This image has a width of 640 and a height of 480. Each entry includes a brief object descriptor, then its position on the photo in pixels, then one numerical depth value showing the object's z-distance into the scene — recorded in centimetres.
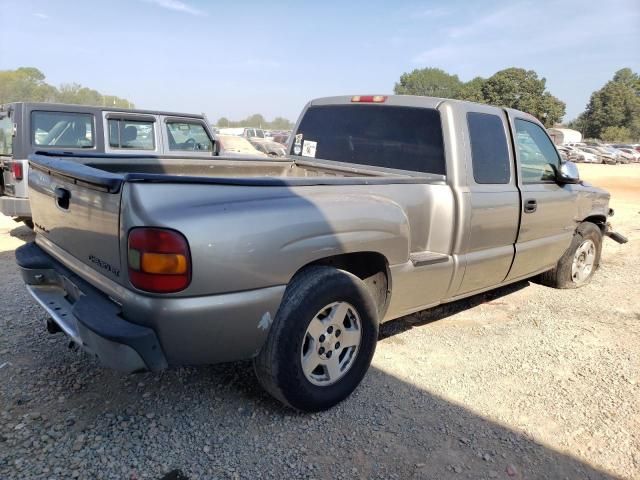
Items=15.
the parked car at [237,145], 1583
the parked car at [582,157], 4166
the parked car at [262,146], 1807
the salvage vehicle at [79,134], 637
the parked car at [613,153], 4289
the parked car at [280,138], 3284
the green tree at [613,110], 8631
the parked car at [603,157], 4184
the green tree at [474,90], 7831
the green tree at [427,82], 11275
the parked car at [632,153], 4559
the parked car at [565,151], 4072
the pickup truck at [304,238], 220
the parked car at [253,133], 3352
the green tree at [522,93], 7500
